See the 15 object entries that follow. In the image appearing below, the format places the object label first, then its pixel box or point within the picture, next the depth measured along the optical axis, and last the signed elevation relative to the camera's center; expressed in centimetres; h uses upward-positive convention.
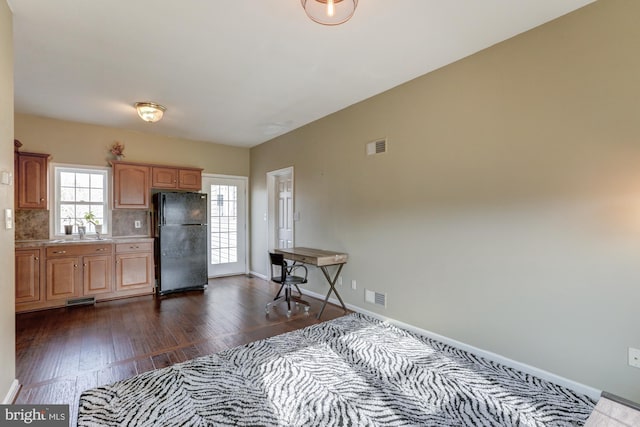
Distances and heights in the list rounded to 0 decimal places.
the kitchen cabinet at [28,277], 385 -77
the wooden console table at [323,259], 376 -55
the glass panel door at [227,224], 591 -15
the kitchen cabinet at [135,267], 457 -77
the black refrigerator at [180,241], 486 -40
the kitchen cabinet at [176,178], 504 +69
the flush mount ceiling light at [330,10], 189 +134
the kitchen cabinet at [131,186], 471 +52
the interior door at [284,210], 526 +12
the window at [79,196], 456 +35
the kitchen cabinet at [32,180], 404 +53
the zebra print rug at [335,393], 190 -128
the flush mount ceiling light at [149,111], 379 +136
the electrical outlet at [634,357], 196 -95
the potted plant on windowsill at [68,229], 448 -16
